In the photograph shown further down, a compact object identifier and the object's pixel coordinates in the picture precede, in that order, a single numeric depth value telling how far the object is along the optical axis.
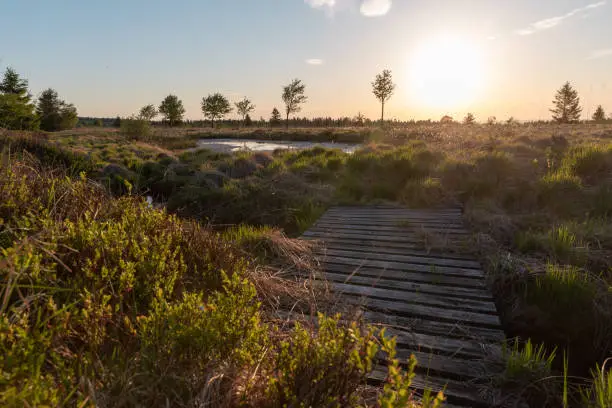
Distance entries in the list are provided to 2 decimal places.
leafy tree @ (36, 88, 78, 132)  43.47
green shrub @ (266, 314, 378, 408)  1.50
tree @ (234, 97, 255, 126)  61.00
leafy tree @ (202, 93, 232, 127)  60.53
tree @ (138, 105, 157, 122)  57.56
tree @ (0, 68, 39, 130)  31.14
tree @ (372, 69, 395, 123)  47.33
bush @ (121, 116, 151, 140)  31.42
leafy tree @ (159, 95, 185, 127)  60.41
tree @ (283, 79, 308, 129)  52.34
